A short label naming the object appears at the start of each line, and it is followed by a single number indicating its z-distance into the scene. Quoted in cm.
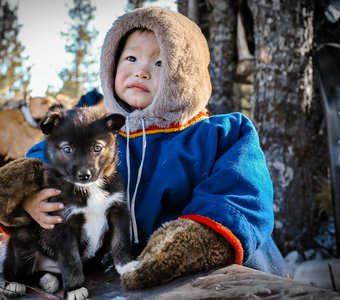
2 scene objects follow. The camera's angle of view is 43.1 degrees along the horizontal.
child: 191
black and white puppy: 200
